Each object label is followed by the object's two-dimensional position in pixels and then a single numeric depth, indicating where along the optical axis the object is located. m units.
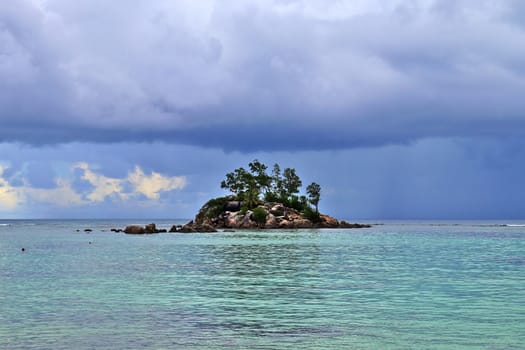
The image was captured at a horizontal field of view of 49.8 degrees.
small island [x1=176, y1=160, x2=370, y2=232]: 183.30
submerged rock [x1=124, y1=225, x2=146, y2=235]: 169.88
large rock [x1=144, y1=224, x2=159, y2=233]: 173.05
